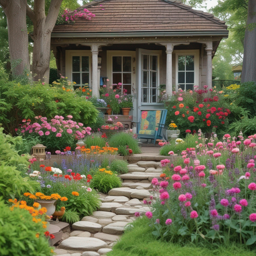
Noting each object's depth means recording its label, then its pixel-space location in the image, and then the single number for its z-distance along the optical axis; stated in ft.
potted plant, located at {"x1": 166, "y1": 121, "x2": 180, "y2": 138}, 29.51
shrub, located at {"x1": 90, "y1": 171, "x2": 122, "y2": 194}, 19.12
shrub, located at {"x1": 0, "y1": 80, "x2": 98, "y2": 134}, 25.57
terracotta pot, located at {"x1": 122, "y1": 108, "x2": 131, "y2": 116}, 36.64
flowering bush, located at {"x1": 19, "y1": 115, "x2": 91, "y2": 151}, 24.56
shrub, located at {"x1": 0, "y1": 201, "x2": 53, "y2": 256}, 8.43
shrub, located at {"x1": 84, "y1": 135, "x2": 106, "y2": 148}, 25.81
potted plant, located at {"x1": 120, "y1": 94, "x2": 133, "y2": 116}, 36.73
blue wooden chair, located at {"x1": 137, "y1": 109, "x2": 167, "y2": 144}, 30.76
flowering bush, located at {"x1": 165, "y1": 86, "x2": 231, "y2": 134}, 30.40
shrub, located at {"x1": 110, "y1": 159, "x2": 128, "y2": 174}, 21.81
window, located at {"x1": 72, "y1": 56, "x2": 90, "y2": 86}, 42.09
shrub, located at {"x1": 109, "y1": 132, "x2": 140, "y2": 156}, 26.07
